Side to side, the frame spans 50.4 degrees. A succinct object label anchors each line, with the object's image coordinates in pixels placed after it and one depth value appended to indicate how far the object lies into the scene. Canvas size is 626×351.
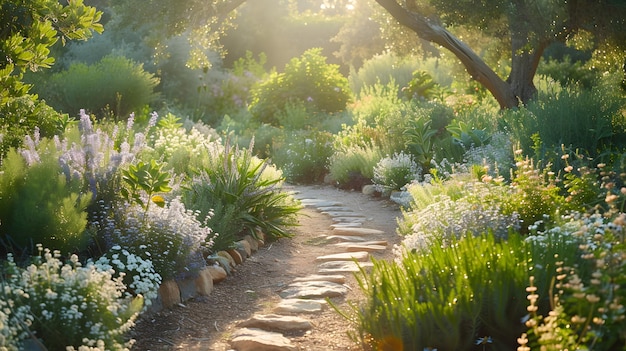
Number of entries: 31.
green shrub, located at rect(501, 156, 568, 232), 4.77
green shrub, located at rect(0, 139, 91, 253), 3.98
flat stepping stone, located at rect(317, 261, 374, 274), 5.73
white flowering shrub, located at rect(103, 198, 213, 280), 4.60
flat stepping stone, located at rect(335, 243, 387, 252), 6.55
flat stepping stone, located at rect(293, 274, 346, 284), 5.44
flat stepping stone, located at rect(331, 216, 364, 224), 8.05
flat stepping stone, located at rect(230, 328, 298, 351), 3.97
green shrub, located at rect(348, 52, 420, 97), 20.17
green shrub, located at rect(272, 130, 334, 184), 11.98
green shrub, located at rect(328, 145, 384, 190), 10.46
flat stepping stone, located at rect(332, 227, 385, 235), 7.33
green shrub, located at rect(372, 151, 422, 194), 9.28
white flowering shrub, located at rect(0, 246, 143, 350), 3.15
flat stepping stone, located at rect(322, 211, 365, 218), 8.45
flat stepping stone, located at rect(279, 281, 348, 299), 5.07
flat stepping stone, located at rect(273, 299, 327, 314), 4.70
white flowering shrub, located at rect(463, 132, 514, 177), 6.71
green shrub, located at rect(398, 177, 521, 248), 4.63
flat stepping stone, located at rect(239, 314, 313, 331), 4.37
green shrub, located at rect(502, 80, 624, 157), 6.74
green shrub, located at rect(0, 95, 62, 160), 5.09
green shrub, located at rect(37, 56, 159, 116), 11.96
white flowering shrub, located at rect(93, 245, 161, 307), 4.02
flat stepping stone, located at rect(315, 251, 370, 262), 6.17
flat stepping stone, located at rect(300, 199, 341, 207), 9.21
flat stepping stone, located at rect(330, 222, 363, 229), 7.67
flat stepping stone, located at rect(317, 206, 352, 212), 8.85
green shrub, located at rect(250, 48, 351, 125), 15.92
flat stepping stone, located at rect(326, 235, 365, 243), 7.00
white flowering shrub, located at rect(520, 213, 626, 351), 2.52
